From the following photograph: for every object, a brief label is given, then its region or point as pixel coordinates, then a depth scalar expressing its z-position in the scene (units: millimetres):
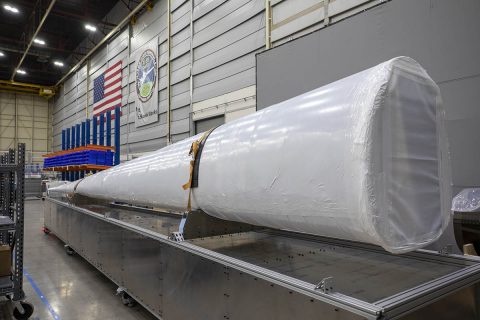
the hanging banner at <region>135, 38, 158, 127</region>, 6918
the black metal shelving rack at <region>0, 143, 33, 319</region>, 2412
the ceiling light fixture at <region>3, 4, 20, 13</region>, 8336
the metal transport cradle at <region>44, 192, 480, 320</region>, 1070
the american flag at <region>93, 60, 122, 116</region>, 8477
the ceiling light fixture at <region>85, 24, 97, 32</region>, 9203
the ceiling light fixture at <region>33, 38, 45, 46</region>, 10266
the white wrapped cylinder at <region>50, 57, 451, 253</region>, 941
